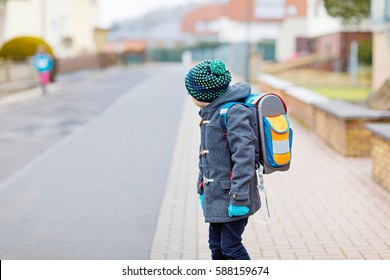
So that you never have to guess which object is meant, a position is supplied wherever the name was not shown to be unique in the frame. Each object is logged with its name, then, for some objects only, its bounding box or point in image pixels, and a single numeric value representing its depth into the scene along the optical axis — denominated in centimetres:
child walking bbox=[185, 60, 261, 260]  410
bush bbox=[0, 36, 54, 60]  3528
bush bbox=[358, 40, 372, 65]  3114
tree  2792
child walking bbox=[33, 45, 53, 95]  2459
